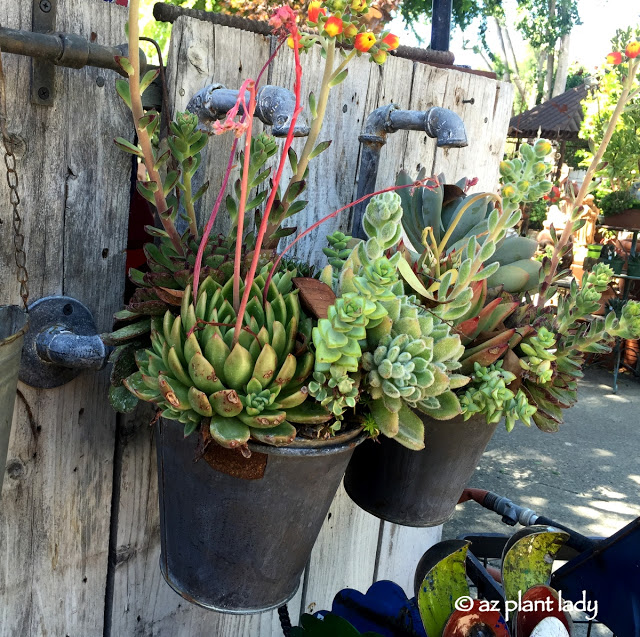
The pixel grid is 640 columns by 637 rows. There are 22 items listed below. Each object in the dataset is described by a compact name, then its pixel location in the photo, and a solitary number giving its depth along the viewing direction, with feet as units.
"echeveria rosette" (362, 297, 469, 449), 2.53
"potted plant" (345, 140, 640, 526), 2.90
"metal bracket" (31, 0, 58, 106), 3.03
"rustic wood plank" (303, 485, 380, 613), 5.33
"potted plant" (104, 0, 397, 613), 2.49
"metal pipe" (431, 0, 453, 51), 5.21
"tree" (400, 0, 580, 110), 22.74
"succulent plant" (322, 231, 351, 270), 3.30
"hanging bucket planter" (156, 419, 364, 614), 2.77
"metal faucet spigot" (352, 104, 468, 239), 3.50
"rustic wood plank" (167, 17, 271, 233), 3.48
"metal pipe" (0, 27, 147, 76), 2.81
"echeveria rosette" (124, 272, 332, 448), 2.47
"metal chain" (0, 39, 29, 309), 2.78
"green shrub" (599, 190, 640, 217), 20.36
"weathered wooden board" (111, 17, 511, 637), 3.69
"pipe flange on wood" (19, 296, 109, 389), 3.08
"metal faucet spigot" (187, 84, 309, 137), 2.72
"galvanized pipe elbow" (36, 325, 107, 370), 3.05
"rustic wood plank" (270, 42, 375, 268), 4.28
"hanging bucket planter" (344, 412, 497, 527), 3.51
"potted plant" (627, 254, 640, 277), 18.57
